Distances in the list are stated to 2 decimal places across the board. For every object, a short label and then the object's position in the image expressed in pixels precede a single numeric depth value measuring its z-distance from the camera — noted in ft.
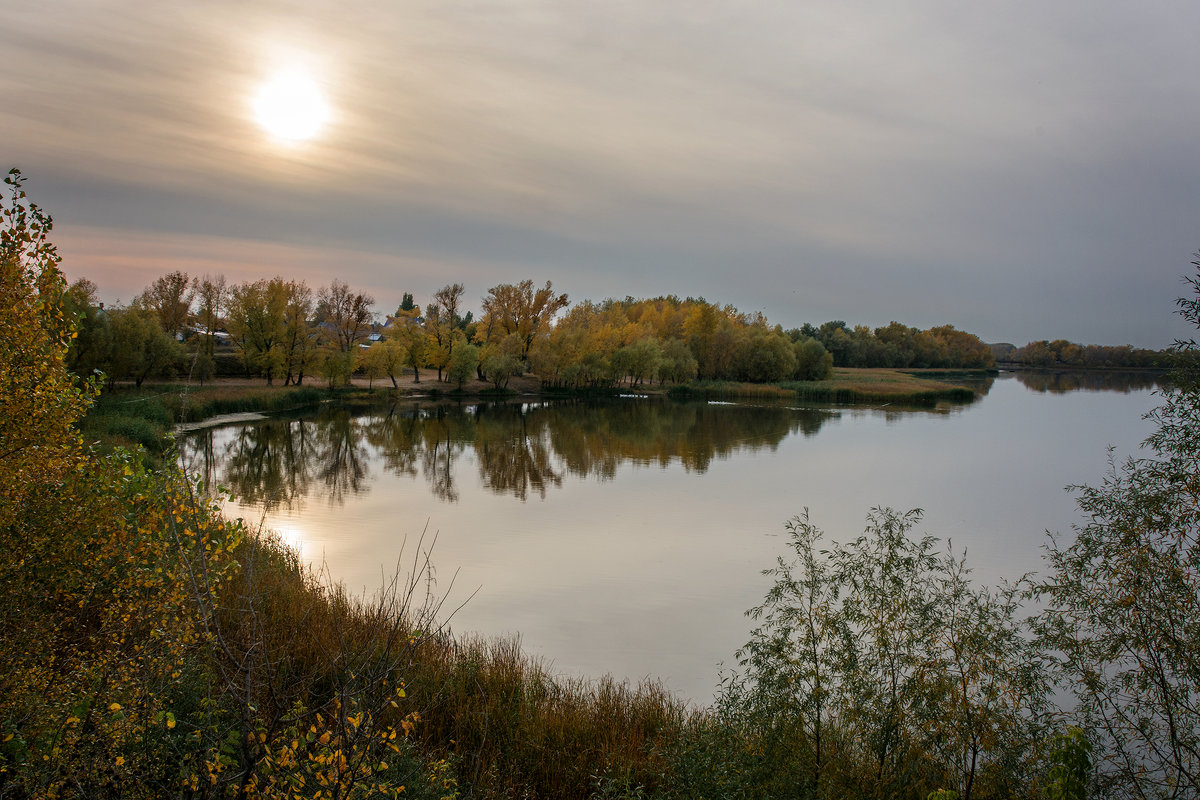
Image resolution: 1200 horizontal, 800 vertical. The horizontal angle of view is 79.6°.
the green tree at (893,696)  18.49
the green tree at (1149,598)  19.08
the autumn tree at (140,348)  114.83
